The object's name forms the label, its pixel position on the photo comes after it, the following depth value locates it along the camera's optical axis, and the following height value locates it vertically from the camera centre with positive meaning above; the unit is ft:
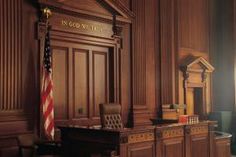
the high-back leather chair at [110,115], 21.67 -1.28
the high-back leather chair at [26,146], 18.45 -2.46
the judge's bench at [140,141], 17.51 -2.35
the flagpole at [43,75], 21.50 +0.94
